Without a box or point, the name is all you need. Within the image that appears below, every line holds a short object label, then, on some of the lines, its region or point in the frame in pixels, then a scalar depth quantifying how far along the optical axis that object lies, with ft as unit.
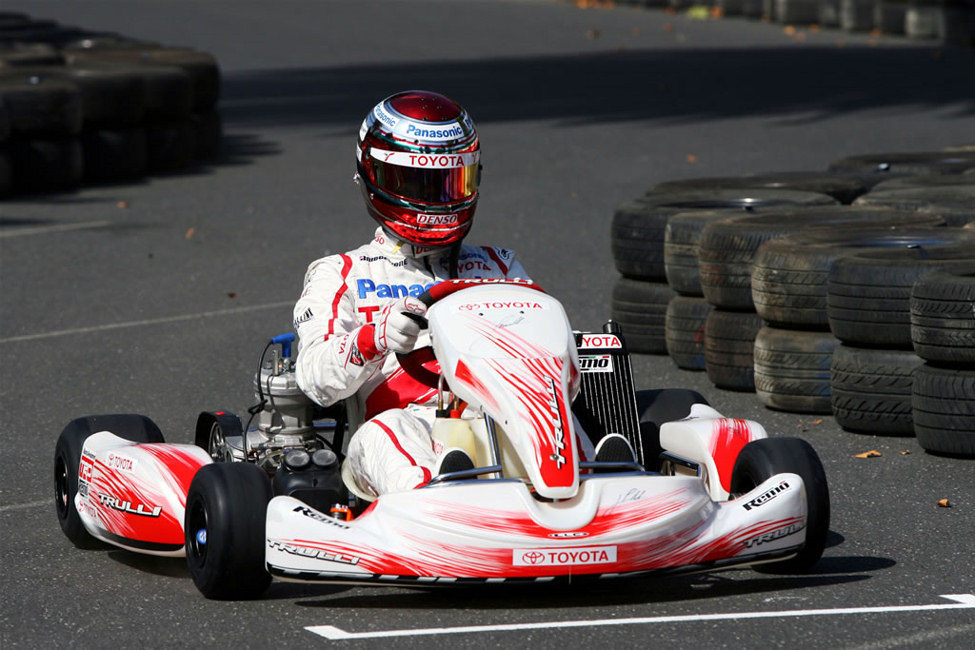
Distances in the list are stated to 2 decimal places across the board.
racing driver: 33.40
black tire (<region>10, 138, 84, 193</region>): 94.02
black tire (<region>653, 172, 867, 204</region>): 62.69
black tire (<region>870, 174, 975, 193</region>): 60.59
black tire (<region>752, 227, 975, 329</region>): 46.75
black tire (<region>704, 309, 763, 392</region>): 50.16
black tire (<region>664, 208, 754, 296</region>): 53.31
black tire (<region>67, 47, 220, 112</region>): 108.78
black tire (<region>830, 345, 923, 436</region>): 43.78
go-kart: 28.58
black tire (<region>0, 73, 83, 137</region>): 91.09
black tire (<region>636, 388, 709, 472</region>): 36.17
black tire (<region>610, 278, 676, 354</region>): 56.18
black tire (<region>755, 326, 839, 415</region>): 46.83
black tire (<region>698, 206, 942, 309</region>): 50.08
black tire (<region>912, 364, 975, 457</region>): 40.88
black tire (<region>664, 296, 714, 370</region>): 53.16
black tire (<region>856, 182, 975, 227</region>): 54.60
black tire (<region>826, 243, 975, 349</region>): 43.73
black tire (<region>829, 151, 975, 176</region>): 70.33
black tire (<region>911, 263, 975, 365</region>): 40.65
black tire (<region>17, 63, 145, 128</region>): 97.45
